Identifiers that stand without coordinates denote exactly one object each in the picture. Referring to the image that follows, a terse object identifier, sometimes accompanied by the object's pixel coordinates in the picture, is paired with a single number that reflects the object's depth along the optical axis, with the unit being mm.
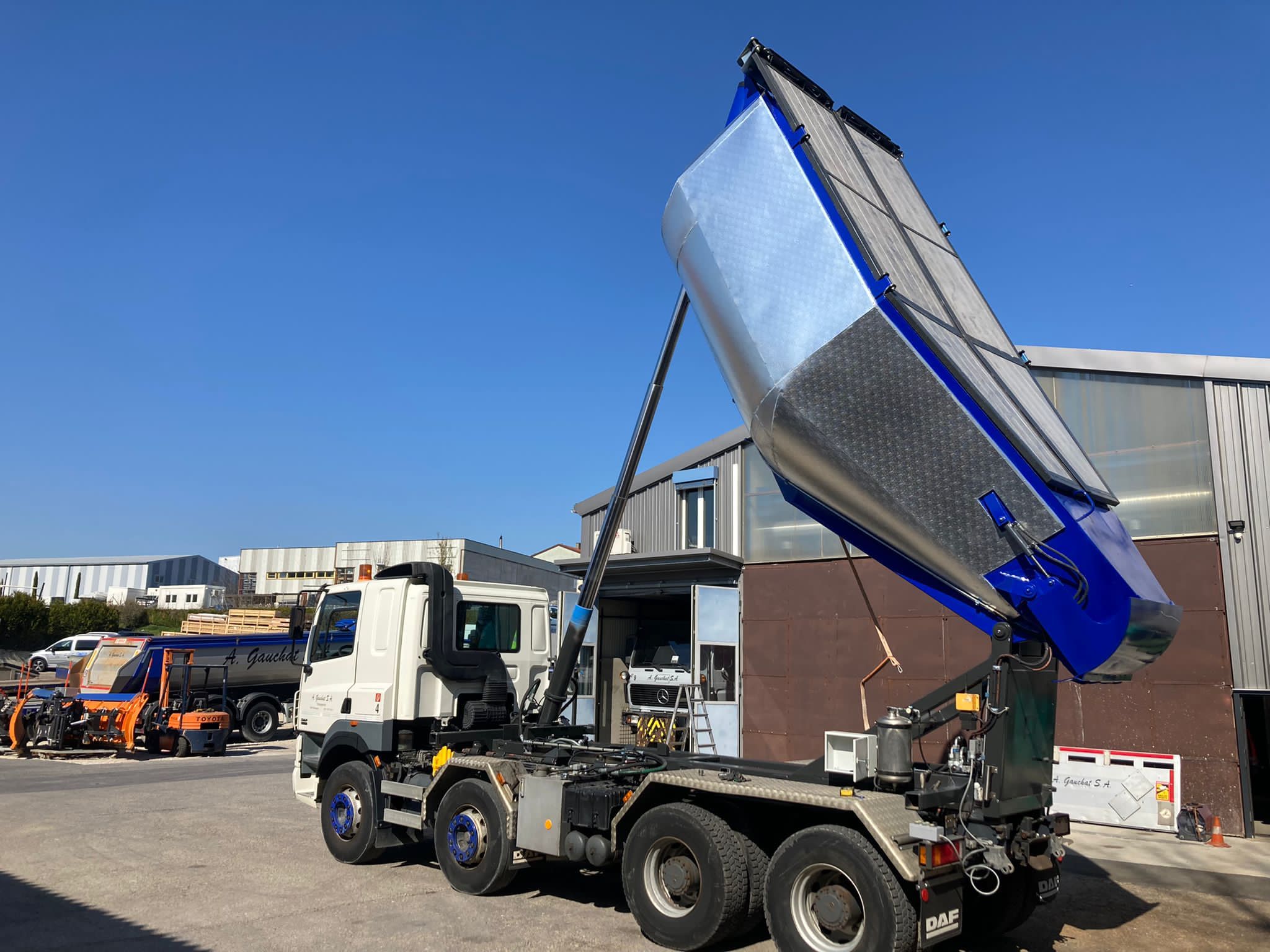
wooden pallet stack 26317
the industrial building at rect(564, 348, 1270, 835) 12453
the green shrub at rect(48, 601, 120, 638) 49938
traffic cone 11516
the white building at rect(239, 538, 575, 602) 41250
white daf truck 5520
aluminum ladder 15641
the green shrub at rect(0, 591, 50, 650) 47344
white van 33000
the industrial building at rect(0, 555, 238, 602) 97438
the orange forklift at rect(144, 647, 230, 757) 19719
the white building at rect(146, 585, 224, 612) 79500
